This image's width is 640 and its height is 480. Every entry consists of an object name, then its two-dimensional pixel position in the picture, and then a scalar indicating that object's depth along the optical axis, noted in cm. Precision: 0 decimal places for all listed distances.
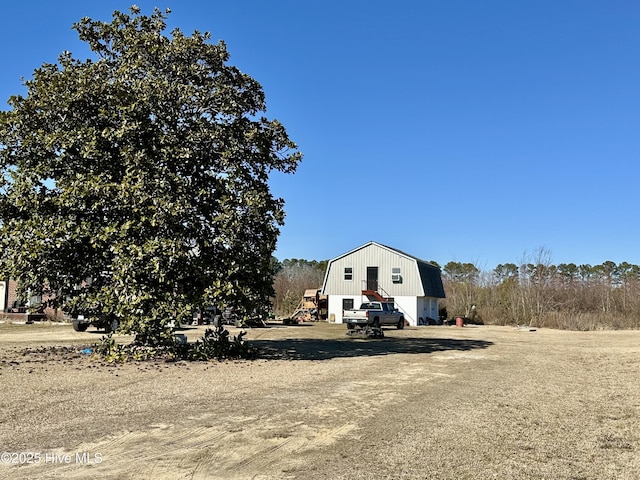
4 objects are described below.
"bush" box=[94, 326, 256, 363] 1539
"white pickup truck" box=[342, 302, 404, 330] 3216
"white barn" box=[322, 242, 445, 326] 4597
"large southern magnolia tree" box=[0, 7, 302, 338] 1477
